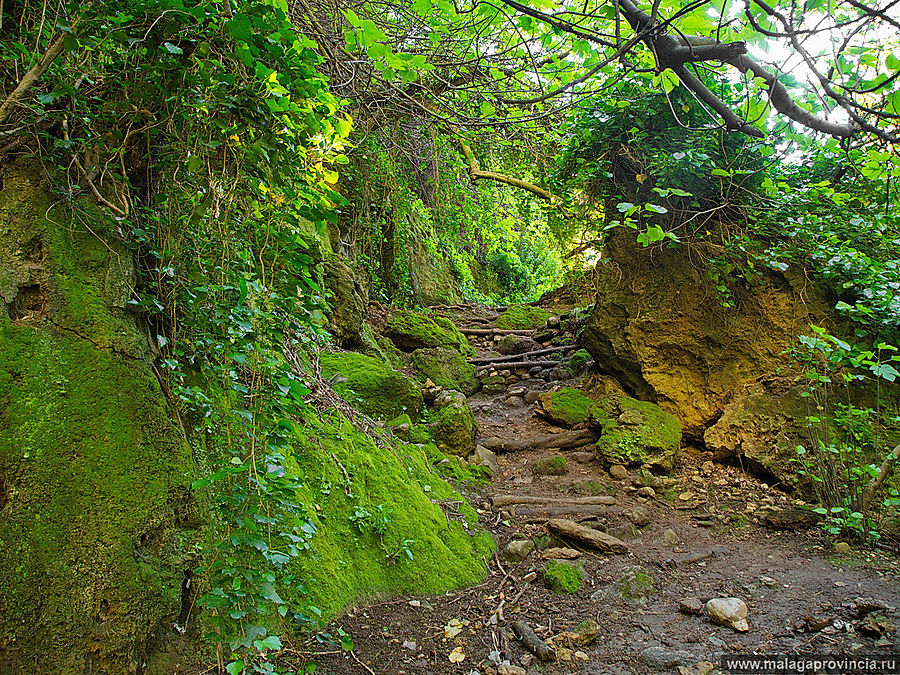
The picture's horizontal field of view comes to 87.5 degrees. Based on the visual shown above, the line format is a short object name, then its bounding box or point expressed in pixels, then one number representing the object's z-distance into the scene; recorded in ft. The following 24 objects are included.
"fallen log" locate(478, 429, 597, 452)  17.63
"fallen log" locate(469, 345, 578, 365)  26.54
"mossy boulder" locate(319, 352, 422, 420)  15.60
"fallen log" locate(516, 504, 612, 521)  13.21
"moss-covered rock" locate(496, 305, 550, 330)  33.58
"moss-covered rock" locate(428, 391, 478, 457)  16.10
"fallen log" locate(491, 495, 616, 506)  13.93
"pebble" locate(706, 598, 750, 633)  7.87
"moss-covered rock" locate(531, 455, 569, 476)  16.00
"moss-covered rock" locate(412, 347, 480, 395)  22.80
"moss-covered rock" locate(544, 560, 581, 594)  9.95
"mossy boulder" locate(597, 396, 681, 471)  15.48
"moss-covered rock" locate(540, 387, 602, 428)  18.67
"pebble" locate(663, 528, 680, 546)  12.11
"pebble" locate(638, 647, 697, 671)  7.21
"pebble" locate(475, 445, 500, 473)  16.36
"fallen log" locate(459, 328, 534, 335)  31.77
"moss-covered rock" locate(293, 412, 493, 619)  8.61
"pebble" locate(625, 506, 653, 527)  13.00
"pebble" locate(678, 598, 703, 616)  8.61
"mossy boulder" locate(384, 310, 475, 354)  24.76
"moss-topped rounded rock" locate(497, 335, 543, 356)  28.22
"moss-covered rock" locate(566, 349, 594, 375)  22.22
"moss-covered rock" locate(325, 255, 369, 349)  18.34
